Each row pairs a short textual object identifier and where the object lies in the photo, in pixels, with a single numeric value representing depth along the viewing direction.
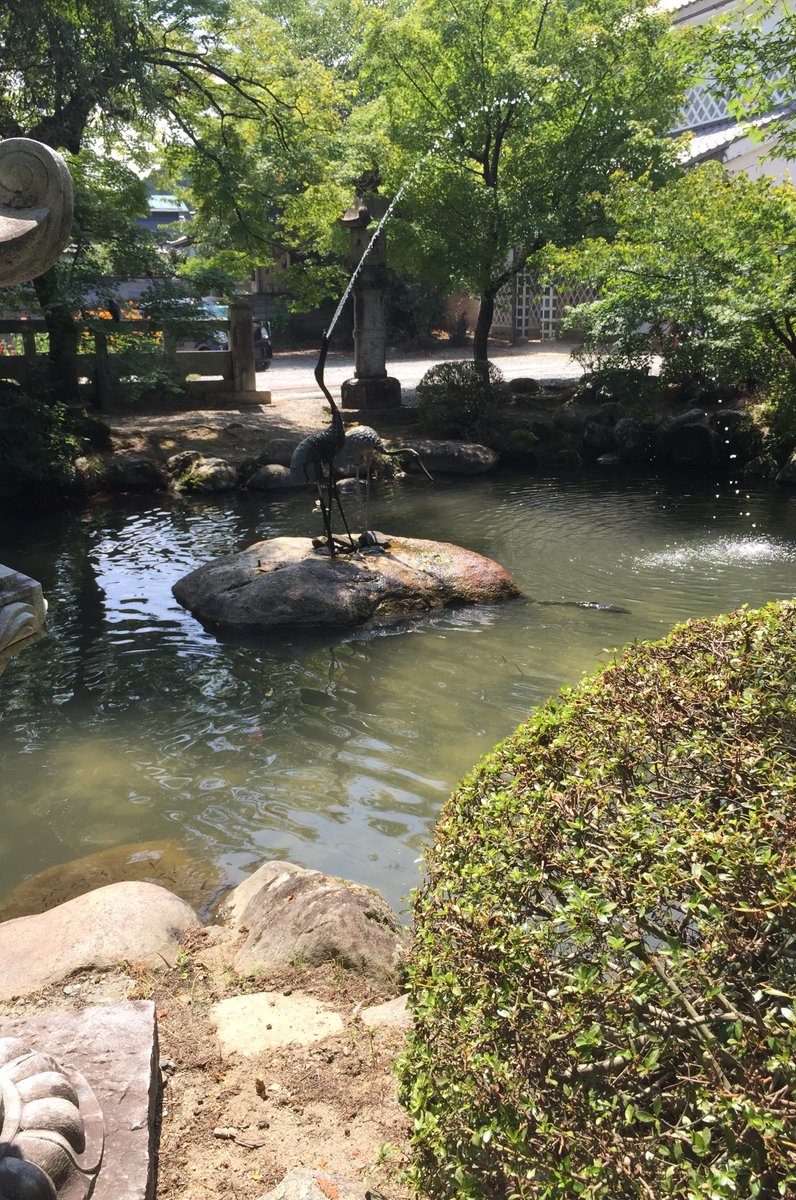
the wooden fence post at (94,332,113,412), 17.50
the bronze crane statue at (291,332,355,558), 9.32
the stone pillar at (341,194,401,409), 18.58
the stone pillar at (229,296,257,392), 18.70
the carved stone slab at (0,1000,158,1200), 2.55
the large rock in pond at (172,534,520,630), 8.95
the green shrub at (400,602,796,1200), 1.87
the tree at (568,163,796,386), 13.28
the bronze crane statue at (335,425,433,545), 9.54
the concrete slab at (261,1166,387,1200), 2.37
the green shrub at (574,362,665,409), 17.53
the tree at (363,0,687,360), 16.97
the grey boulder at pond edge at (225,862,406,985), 3.99
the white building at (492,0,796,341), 23.45
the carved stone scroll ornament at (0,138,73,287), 2.22
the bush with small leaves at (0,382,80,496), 13.44
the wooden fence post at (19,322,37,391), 16.23
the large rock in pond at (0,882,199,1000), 4.02
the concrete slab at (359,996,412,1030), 3.52
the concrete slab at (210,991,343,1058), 3.50
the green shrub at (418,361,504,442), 18.09
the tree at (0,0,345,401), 12.41
